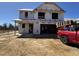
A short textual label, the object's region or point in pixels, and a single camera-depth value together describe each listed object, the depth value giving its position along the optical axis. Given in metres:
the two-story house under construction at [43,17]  9.56
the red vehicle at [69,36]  4.62
